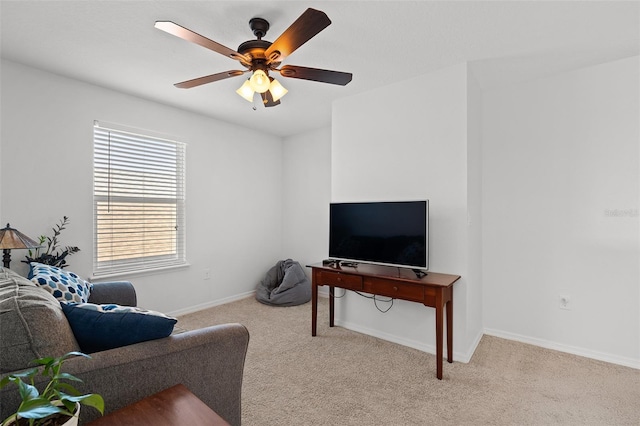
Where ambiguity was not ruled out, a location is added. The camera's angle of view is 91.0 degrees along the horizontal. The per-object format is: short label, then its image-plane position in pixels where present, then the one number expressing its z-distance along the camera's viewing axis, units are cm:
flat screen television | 253
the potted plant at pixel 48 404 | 72
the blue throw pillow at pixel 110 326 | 124
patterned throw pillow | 182
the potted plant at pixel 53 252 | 260
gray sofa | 105
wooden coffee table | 99
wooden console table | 232
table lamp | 221
